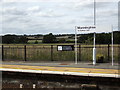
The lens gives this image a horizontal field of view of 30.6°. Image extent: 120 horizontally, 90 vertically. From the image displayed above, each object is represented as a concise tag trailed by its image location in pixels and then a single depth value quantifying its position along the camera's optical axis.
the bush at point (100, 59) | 16.02
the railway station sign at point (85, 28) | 14.84
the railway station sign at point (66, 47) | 16.72
